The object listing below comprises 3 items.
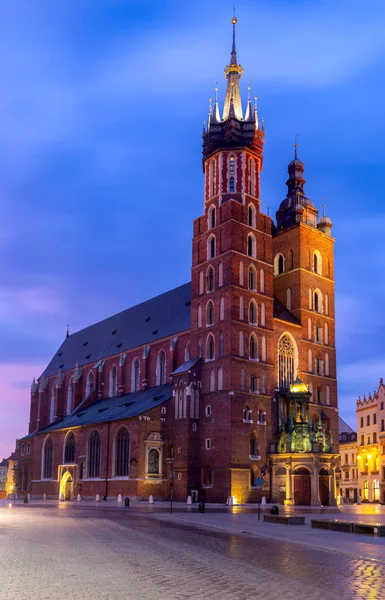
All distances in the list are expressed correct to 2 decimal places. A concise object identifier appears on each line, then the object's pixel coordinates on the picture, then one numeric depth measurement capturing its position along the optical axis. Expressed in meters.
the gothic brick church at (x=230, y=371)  57.94
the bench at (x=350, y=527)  25.86
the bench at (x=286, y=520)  30.61
